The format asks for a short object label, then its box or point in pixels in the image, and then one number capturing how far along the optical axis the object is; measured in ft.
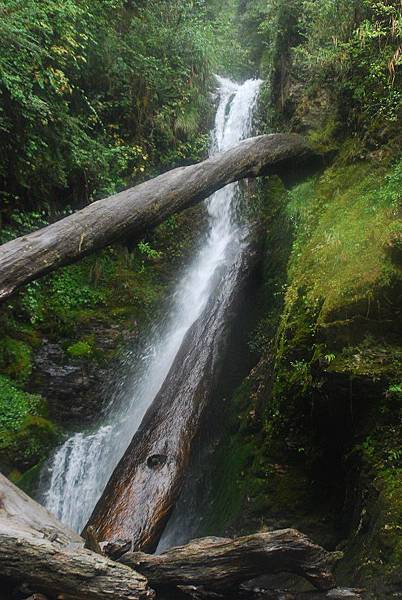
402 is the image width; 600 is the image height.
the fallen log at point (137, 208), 15.88
